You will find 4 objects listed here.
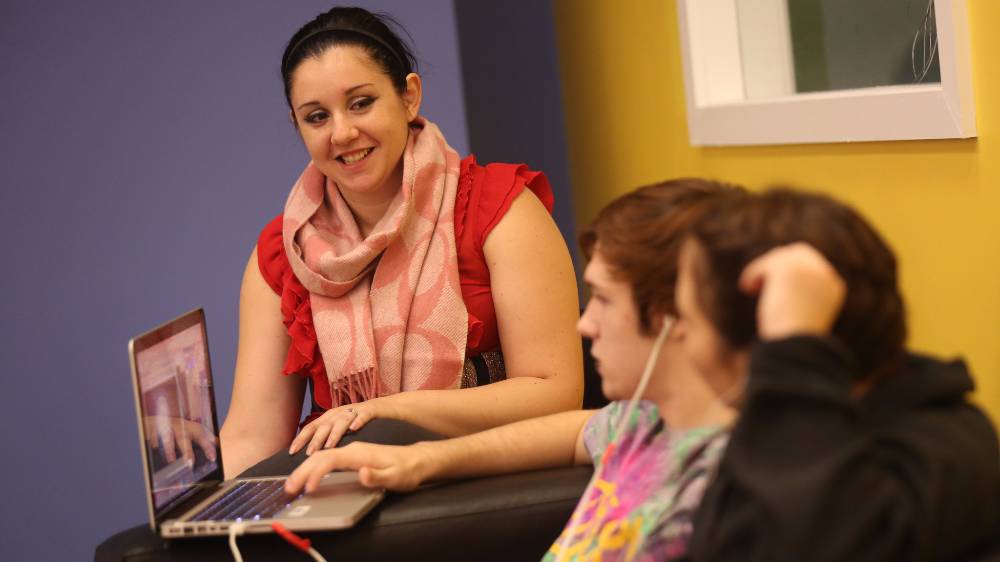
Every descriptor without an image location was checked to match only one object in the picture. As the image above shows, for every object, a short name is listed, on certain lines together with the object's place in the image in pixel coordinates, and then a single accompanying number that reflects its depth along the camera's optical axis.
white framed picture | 3.11
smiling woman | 3.40
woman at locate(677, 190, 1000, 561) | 2.26
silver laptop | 2.86
